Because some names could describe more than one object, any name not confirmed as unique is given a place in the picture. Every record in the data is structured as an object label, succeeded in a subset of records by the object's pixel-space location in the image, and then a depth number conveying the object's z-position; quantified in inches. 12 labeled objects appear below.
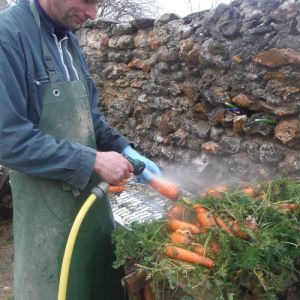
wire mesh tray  105.4
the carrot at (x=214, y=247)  67.0
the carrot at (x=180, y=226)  72.2
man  64.7
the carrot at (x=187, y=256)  64.4
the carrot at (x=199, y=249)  66.5
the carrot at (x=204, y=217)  72.1
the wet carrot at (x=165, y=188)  84.0
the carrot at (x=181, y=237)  68.7
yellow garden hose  63.9
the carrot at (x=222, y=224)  69.9
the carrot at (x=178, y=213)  78.5
